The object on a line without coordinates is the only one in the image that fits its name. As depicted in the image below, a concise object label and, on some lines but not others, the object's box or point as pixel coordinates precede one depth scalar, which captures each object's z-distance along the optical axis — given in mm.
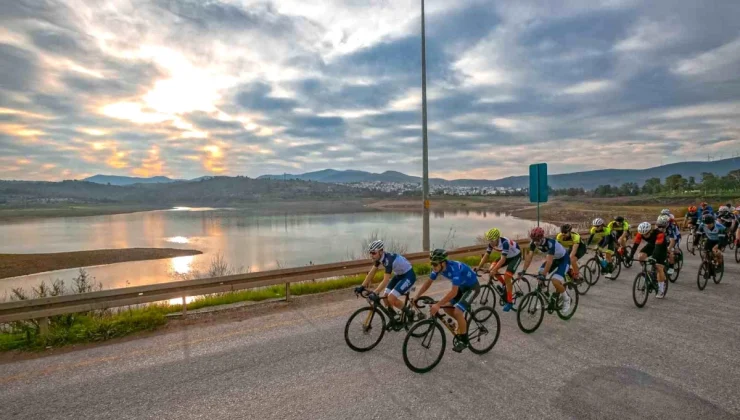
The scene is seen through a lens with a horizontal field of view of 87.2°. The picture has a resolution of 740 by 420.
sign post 14562
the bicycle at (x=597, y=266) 10828
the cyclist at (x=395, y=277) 6355
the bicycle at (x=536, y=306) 7078
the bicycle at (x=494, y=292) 8195
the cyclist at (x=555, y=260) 7691
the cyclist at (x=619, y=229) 11568
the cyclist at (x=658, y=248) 8836
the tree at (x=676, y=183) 105250
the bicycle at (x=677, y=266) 10842
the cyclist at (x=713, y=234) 10242
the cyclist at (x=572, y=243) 9148
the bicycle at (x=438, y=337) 5570
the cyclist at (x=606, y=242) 11055
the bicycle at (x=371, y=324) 6234
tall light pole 14383
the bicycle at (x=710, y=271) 10133
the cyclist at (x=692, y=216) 15504
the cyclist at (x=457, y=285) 5820
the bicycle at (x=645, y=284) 8492
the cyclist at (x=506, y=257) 8016
